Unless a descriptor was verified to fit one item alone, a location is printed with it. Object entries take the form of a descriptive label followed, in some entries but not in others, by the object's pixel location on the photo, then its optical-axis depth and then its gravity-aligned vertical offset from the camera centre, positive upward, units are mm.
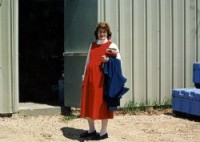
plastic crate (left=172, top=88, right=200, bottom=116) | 8430 -668
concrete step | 8419 -824
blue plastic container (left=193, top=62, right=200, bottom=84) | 9320 -165
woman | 6620 -257
